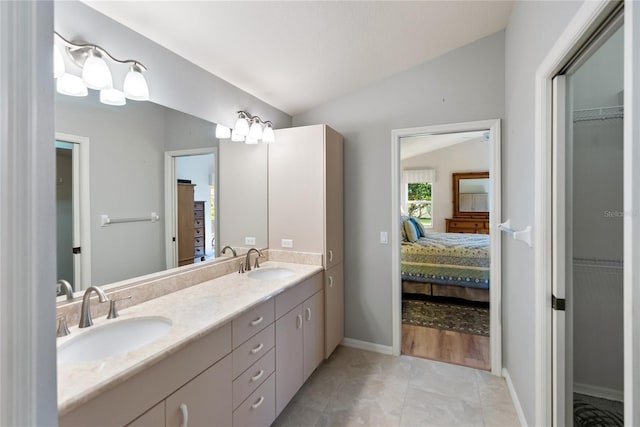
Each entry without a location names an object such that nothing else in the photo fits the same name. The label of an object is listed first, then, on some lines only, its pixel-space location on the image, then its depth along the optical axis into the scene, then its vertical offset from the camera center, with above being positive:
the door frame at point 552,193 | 0.71 +0.04
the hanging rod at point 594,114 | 1.34 +0.47
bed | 3.68 -0.71
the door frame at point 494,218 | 2.33 -0.05
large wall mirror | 1.35 +0.15
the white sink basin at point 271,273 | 2.32 -0.47
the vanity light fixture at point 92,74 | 1.27 +0.64
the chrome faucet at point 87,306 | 1.23 -0.38
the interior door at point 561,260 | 1.36 -0.22
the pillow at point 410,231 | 4.30 -0.27
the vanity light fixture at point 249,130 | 2.28 +0.65
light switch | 2.69 -0.22
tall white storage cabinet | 2.42 +0.12
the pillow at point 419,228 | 4.73 -0.25
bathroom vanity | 0.91 -0.58
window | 6.93 +0.43
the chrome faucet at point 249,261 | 2.29 -0.37
